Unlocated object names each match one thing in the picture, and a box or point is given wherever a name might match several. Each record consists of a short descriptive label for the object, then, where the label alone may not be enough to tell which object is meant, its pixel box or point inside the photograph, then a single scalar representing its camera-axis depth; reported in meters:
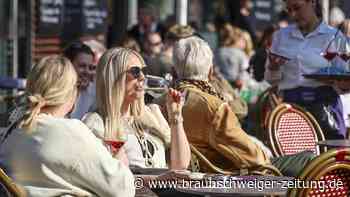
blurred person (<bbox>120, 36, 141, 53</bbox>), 15.60
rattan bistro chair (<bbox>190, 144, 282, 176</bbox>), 8.34
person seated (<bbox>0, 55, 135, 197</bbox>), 6.40
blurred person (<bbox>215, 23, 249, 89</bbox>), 18.35
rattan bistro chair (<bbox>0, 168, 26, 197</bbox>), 6.32
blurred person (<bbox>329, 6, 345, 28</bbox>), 19.26
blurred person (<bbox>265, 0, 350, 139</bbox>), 11.08
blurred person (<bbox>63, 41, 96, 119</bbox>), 10.88
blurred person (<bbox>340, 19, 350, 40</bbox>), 11.80
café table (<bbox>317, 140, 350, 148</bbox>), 9.18
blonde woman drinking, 7.67
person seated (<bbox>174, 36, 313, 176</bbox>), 8.34
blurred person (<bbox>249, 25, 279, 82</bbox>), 12.66
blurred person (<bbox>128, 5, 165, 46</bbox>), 18.81
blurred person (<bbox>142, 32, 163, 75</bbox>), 16.80
